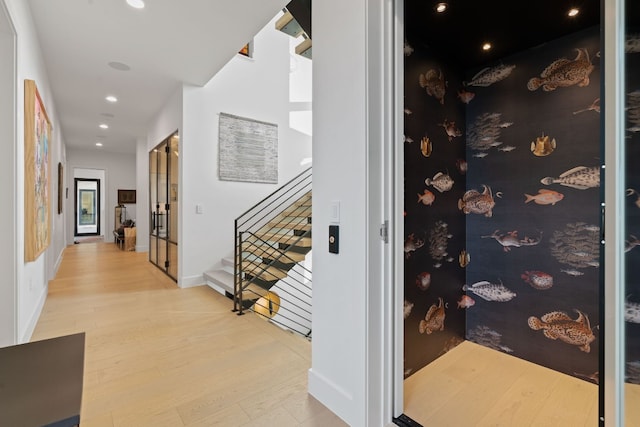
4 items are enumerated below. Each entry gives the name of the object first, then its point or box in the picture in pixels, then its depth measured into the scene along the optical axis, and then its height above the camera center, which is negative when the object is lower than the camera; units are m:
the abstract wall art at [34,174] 2.48 +0.36
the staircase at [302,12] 2.39 +1.65
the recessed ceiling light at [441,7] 1.73 +1.19
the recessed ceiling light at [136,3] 2.59 +1.82
